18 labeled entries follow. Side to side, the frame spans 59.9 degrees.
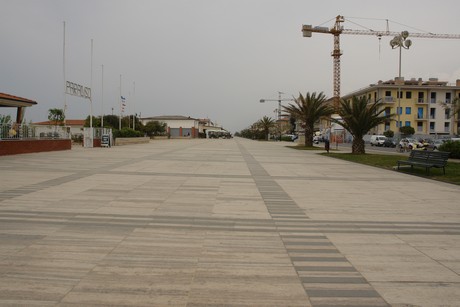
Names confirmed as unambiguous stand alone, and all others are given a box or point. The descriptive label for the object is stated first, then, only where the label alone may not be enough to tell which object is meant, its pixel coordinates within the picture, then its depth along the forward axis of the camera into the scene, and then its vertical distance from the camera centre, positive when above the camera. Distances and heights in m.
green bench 14.87 -0.54
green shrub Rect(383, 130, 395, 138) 67.75 +1.96
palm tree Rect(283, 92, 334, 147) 40.88 +3.65
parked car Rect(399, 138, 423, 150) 37.86 +0.02
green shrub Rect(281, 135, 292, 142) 77.11 +1.07
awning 26.15 +2.61
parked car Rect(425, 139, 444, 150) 39.43 +0.10
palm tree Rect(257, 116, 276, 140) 84.12 +4.35
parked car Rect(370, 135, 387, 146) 54.94 +0.68
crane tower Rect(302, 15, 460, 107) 93.15 +26.00
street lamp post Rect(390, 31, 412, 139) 50.92 +13.91
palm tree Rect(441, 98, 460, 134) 23.01 +2.45
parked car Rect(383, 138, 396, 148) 52.97 +0.26
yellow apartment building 71.06 +7.40
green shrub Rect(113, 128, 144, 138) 43.60 +1.02
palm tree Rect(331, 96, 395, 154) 28.86 +1.89
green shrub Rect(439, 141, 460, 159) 25.33 -0.14
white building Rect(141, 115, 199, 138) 122.77 +5.15
